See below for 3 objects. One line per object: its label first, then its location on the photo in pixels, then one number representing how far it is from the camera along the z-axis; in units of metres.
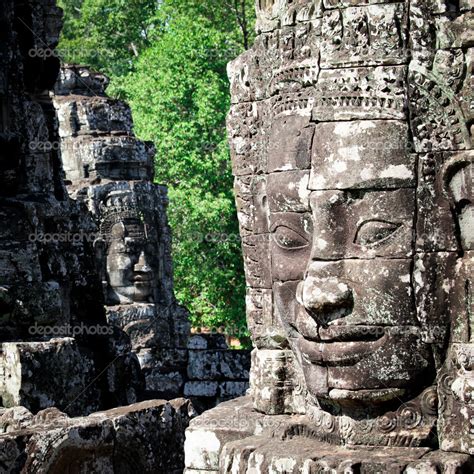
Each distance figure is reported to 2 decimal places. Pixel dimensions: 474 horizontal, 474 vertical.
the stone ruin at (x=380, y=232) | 7.15
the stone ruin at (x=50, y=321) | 8.91
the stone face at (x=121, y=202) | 23.09
